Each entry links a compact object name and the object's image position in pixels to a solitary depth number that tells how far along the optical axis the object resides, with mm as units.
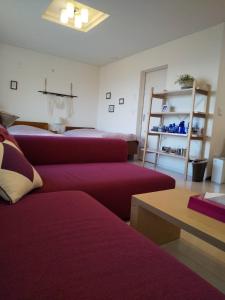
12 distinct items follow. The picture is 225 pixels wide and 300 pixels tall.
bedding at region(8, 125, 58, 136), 3857
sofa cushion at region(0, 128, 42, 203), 1060
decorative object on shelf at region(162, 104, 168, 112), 4133
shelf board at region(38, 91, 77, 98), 5500
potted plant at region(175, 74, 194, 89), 3506
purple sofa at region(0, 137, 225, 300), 537
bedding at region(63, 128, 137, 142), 4676
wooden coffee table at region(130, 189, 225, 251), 920
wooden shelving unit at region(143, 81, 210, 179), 3373
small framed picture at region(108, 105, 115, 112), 5754
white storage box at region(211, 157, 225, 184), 3330
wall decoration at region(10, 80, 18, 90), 5087
